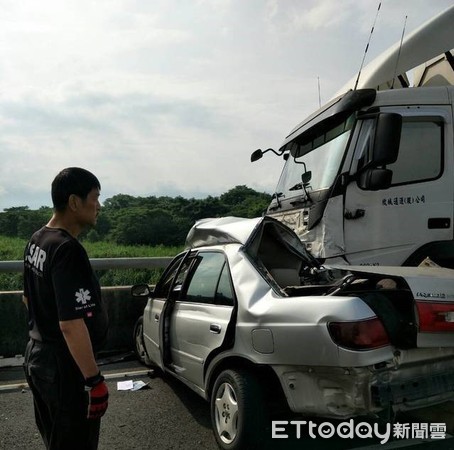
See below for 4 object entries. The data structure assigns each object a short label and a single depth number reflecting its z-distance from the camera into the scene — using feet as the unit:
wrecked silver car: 8.75
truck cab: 15.12
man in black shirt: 7.10
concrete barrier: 20.77
